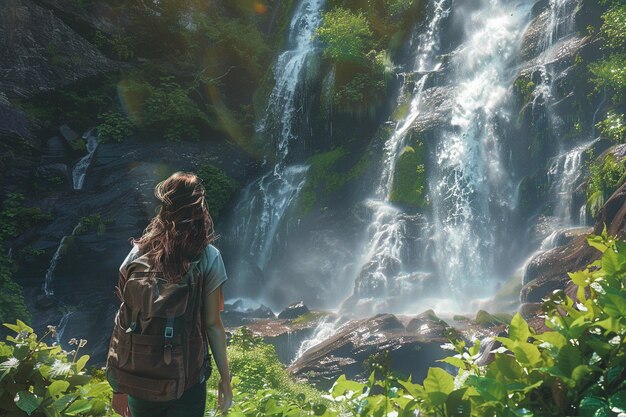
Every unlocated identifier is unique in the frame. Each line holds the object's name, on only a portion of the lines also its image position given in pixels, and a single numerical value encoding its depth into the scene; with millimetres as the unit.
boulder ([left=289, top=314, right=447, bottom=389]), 11711
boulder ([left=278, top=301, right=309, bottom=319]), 16281
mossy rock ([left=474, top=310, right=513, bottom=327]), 12742
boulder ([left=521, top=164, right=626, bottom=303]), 10586
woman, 2590
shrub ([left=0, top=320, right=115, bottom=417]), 2283
